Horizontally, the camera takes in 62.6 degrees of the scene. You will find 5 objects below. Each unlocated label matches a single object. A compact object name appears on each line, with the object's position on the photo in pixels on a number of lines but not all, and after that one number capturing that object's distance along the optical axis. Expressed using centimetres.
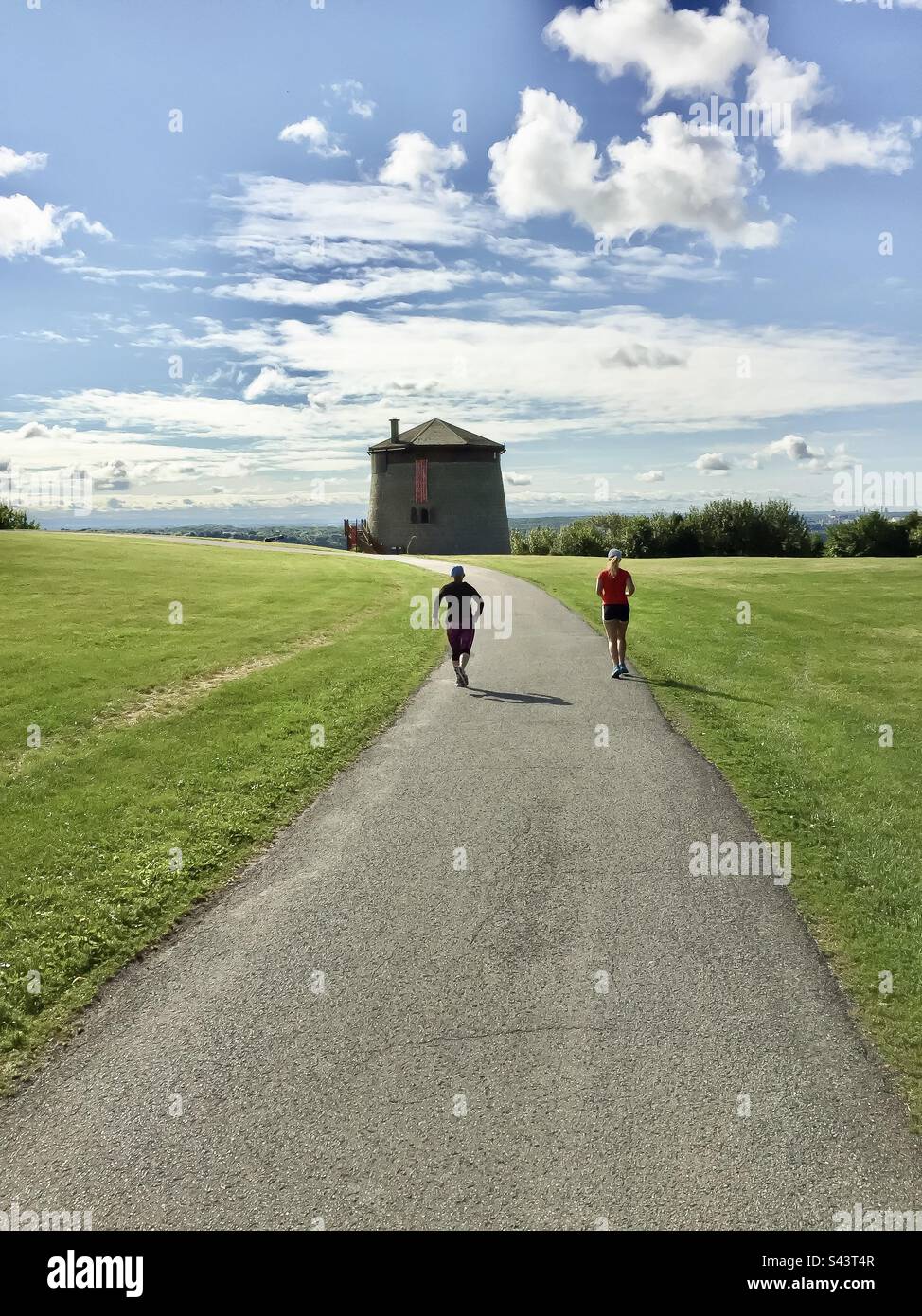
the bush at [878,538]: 6994
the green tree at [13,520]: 5831
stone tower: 7025
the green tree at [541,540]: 7744
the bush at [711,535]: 7269
